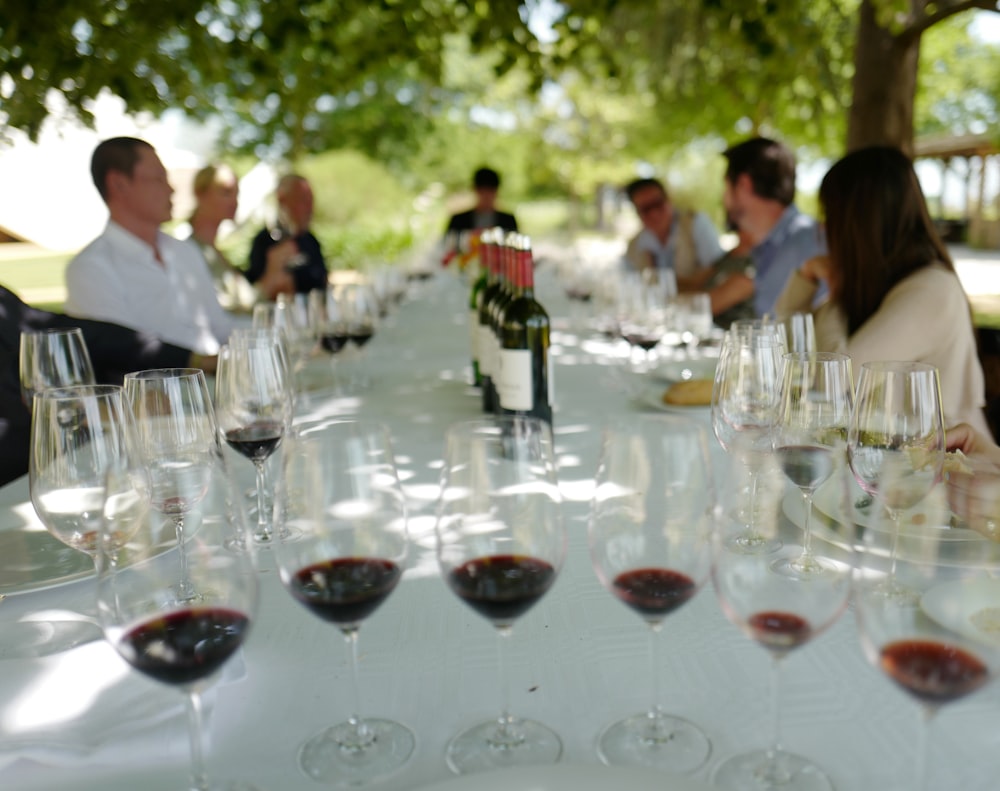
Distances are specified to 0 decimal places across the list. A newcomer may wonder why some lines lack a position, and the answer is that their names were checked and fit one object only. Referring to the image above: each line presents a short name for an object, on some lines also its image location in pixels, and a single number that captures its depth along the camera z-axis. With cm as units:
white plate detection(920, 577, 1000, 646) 74
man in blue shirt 393
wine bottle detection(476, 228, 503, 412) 227
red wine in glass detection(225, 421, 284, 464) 150
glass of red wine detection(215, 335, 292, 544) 149
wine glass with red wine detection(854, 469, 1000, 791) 73
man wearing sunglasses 546
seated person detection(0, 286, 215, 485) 240
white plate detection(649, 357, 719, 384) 263
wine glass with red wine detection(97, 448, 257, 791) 80
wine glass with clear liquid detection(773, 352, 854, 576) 128
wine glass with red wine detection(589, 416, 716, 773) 89
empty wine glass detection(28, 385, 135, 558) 113
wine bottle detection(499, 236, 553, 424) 185
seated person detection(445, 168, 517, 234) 723
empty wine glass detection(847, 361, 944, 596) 118
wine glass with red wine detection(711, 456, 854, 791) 80
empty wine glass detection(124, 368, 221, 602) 130
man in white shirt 339
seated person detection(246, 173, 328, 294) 564
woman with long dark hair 224
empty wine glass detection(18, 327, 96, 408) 198
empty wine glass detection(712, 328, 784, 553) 146
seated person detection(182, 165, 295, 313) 502
